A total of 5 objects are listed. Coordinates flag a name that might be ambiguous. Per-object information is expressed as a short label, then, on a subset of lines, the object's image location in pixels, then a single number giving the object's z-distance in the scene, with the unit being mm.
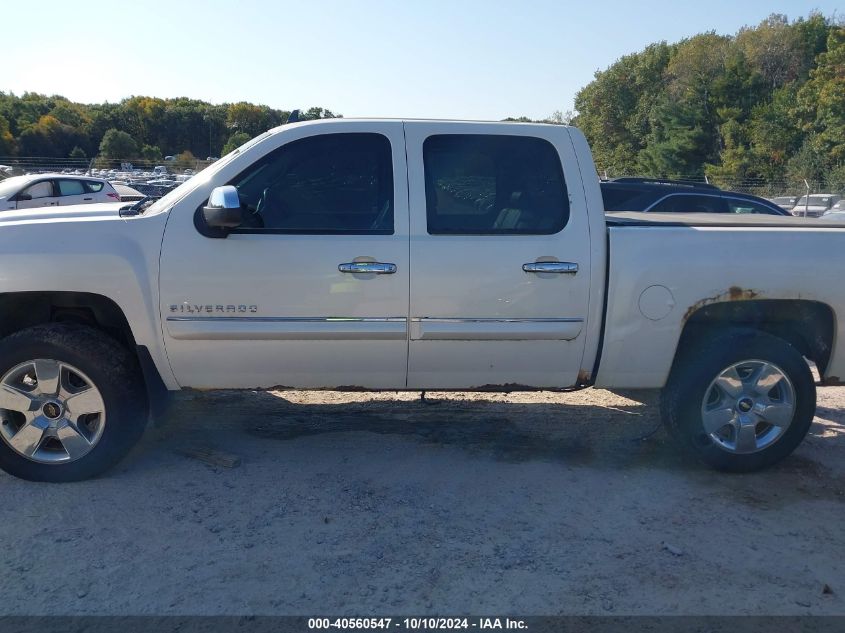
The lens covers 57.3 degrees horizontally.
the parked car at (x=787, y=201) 25781
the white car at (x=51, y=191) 15746
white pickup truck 4277
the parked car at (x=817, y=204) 23372
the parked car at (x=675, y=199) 10820
